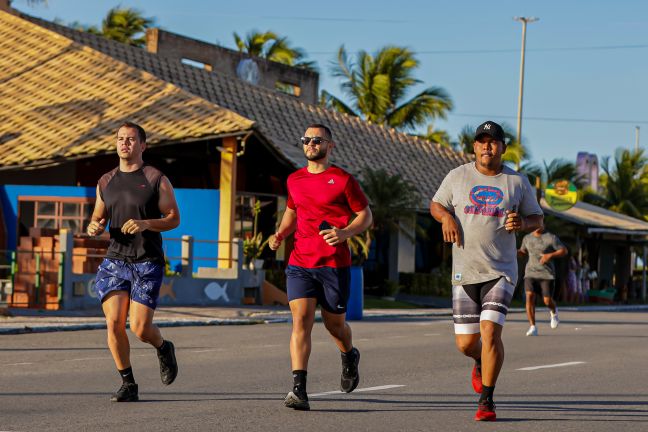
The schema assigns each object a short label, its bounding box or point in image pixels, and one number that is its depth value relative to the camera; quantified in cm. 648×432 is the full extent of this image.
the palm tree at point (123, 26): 5378
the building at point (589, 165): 6200
